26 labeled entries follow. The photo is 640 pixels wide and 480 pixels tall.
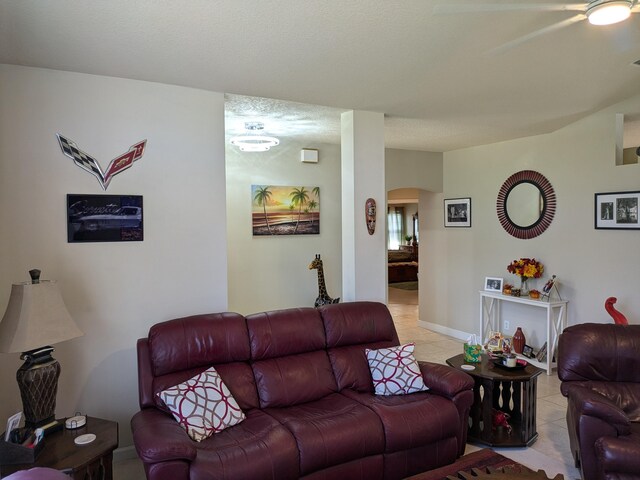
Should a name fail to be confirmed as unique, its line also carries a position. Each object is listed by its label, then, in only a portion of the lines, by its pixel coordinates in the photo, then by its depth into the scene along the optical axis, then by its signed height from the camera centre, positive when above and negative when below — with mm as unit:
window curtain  14312 +257
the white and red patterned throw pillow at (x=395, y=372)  2998 -970
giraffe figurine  4570 -600
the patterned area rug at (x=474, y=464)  2078 -1161
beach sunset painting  5020 +295
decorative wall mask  3931 +181
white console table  4637 -927
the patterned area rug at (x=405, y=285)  10703 -1321
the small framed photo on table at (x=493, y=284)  5387 -646
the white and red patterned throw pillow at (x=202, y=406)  2428 -985
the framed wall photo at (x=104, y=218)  2863 +125
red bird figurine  3994 -753
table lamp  2176 -509
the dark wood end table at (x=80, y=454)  2014 -1052
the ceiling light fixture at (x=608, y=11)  1903 +992
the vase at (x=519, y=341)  5023 -1263
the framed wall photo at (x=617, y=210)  4102 +209
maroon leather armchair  2297 -1007
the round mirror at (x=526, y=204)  4973 +340
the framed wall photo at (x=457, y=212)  5954 +298
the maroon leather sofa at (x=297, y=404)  2236 -1065
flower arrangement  4957 -412
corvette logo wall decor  2842 +518
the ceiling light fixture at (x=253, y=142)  4125 +892
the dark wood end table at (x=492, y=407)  3098 -1279
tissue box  3379 -942
